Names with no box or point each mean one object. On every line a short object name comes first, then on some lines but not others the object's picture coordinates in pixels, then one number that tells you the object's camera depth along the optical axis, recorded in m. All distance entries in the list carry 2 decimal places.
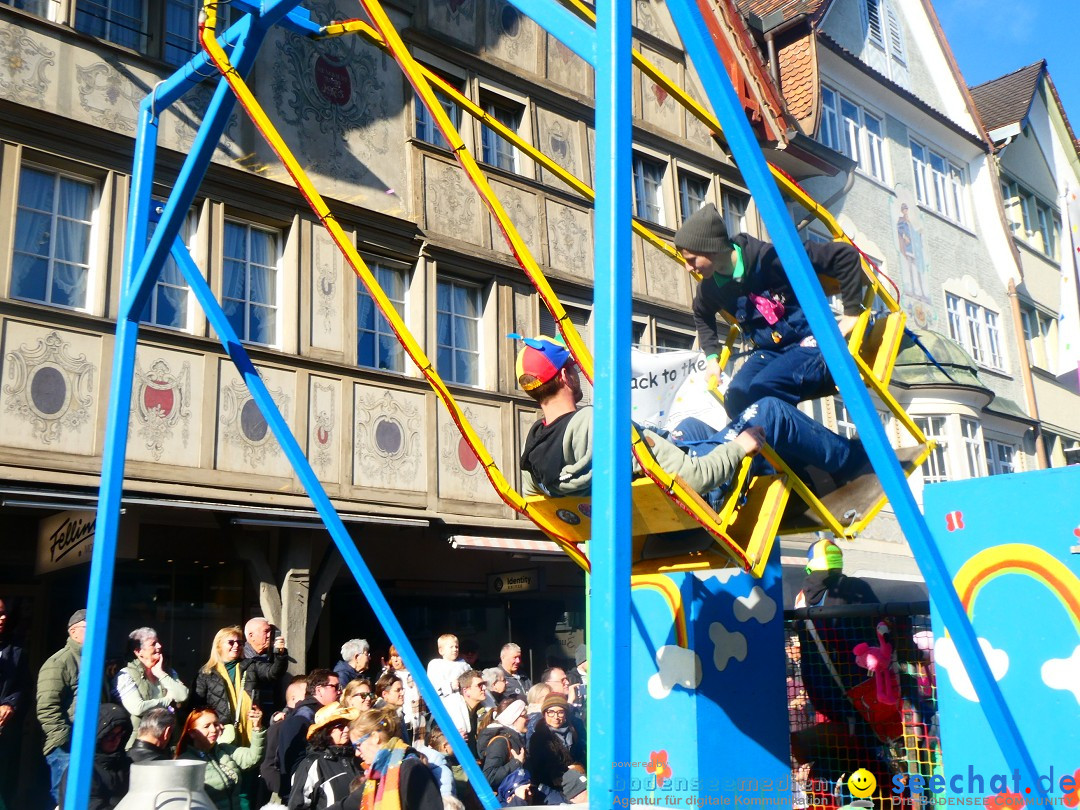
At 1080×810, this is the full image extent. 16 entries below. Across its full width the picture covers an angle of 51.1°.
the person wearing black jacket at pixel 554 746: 6.71
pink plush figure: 4.39
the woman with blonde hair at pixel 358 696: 6.63
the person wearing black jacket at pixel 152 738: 6.12
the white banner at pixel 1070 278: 7.56
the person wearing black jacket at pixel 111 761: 6.02
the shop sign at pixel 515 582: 13.49
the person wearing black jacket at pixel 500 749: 6.64
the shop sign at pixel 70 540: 9.34
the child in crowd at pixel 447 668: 8.21
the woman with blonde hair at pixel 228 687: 7.22
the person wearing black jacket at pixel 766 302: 4.59
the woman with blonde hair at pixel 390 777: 4.93
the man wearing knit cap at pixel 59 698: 6.60
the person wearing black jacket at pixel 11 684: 6.74
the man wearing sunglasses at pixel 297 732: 6.60
